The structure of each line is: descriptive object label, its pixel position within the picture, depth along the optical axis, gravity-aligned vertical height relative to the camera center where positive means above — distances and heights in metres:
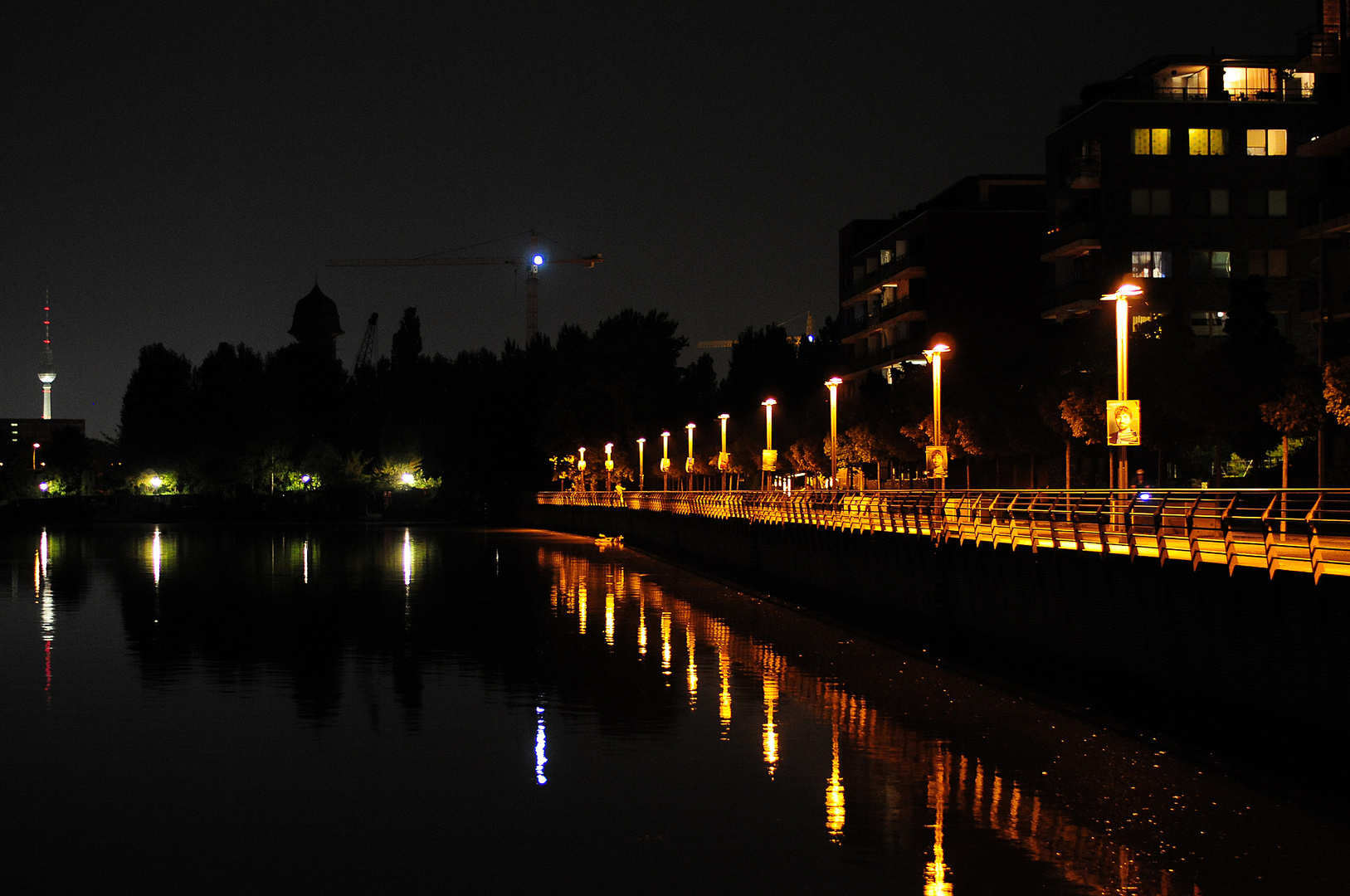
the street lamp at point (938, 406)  43.03 +1.96
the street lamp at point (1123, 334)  32.56 +2.96
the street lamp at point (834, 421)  56.09 +2.08
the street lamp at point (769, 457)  75.19 +0.86
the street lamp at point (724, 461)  86.63 +0.79
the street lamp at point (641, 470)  119.94 +0.52
